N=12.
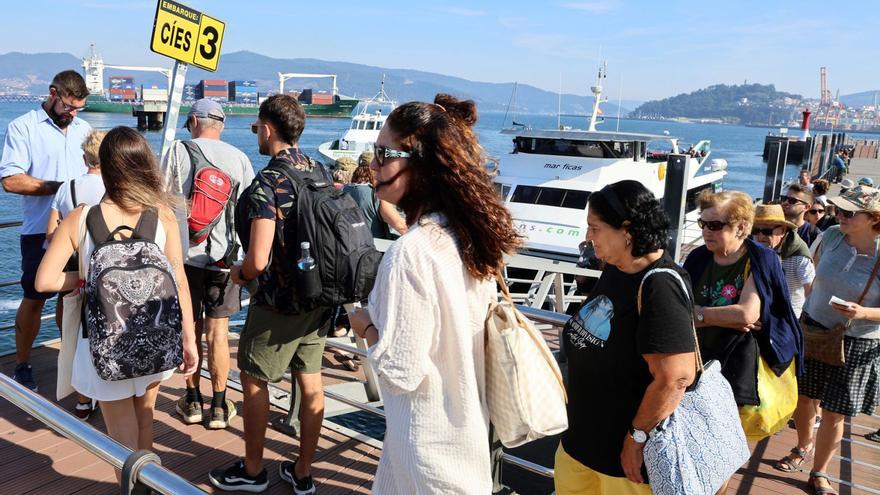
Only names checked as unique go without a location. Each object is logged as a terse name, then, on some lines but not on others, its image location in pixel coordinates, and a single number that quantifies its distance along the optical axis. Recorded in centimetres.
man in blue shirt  405
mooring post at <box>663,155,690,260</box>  529
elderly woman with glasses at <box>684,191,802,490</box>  275
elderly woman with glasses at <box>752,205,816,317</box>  366
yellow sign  381
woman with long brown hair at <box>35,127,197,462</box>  259
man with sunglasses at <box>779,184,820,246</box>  488
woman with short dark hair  197
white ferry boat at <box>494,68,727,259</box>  1298
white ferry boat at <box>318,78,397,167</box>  3675
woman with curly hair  164
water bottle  280
